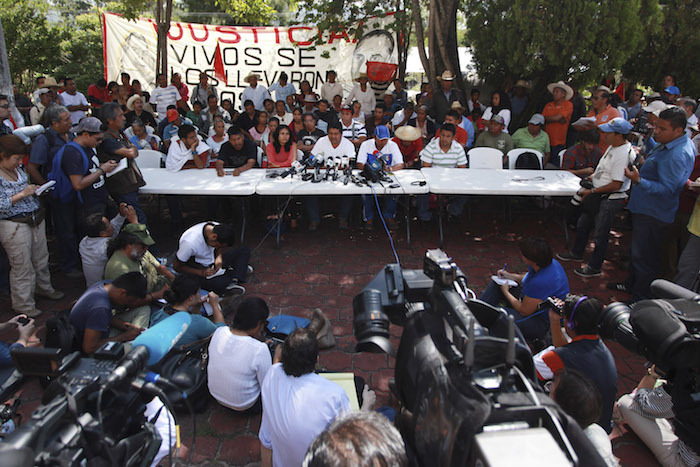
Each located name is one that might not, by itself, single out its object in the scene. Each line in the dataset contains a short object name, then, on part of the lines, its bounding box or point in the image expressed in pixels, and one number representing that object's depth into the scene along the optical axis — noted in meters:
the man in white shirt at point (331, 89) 9.81
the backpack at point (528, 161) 6.67
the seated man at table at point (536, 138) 6.88
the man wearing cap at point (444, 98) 8.09
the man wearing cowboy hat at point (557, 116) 7.16
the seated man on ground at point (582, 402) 2.01
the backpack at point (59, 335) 2.92
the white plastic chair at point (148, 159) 6.49
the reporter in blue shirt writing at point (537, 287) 3.27
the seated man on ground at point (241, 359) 2.72
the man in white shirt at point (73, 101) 8.37
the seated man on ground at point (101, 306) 2.99
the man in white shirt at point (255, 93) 9.53
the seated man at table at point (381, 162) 5.99
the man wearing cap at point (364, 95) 9.44
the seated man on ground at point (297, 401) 2.11
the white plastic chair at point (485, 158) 6.61
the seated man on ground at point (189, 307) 3.17
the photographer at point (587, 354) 2.45
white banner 11.02
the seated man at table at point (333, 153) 6.10
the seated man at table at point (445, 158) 6.16
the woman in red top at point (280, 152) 6.55
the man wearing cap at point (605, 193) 4.46
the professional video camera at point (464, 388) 1.10
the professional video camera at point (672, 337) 1.77
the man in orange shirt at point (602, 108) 6.47
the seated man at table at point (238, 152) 6.31
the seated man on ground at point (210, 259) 4.25
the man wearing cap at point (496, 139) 6.92
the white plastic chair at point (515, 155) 6.69
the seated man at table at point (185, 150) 6.14
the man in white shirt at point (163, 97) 9.05
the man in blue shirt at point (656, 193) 3.95
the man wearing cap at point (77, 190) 4.34
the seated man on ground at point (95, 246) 3.98
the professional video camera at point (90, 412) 1.29
